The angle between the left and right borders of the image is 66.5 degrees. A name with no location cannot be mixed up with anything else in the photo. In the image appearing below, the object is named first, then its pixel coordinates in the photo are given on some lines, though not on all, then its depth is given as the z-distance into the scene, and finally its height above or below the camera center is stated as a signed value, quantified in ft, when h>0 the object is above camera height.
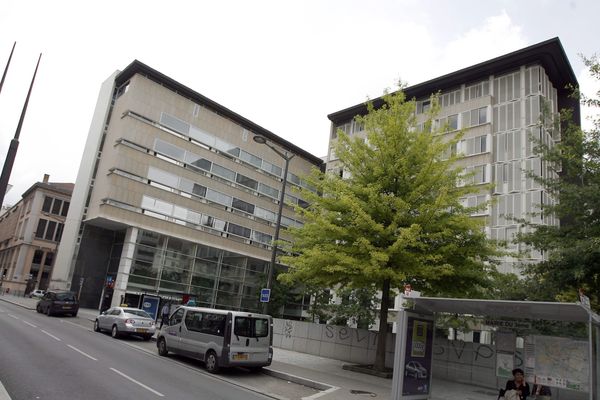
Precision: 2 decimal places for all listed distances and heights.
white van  44.93 -3.89
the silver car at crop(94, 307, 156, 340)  66.90 -5.27
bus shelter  29.19 -0.59
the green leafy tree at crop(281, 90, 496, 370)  47.29 +10.08
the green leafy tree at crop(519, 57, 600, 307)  39.68 +11.45
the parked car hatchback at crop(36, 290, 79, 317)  96.99 -5.42
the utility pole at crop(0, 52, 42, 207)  29.17 +7.33
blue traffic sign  61.62 +1.25
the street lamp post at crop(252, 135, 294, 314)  61.87 +8.08
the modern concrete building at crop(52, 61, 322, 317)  127.44 +25.73
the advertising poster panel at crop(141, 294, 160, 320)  96.60 -2.95
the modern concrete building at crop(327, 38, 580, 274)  116.16 +59.14
